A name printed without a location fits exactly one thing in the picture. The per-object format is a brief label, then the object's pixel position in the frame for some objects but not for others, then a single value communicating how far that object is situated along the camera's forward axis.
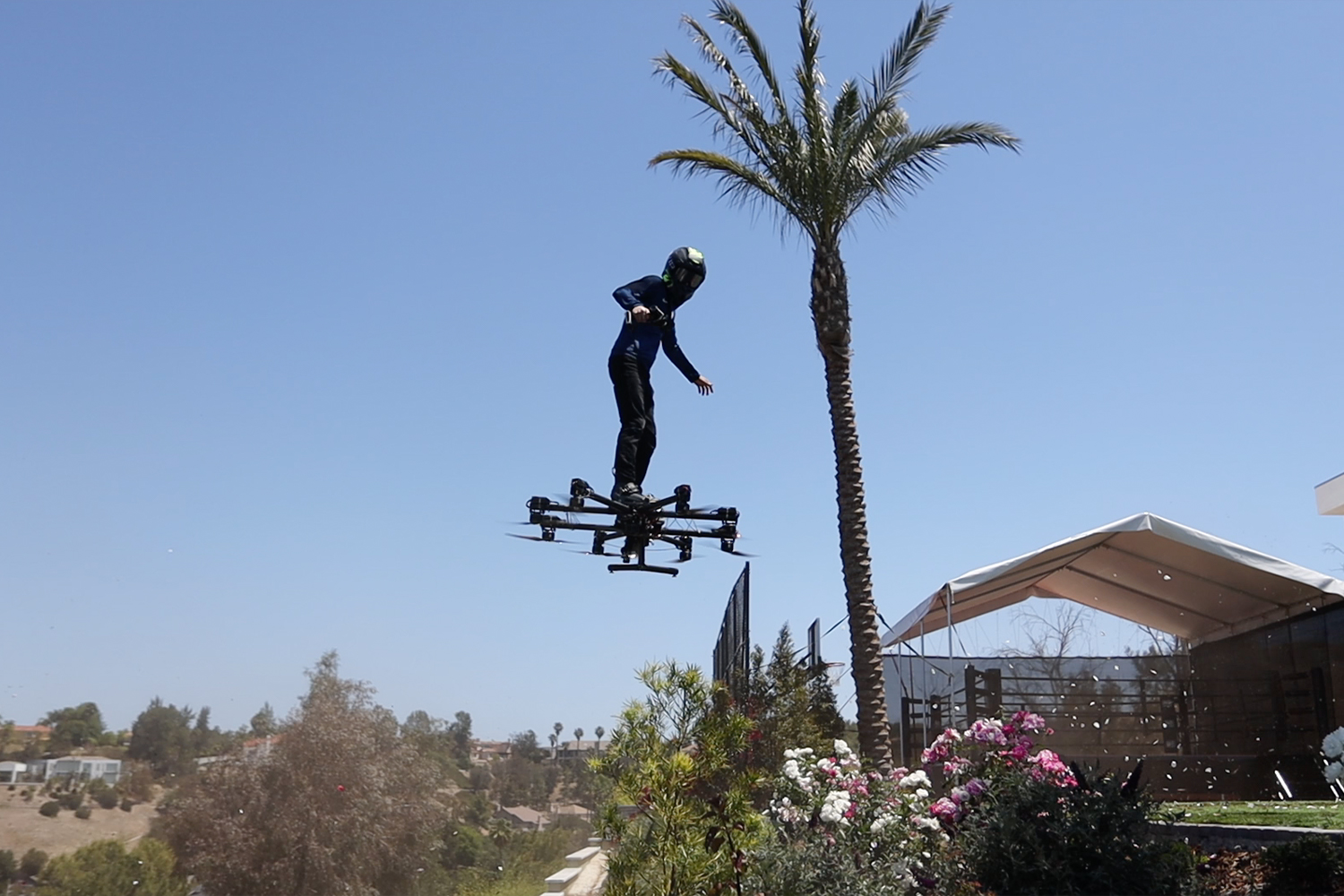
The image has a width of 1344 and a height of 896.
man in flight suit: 6.34
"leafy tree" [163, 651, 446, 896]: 36.25
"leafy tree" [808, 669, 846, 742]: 15.74
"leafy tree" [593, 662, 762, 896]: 6.11
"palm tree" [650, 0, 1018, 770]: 12.75
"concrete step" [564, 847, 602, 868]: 16.47
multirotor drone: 6.17
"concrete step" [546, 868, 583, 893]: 13.51
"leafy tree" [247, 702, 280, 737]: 40.53
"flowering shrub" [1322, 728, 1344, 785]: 6.37
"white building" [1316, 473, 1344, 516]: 17.58
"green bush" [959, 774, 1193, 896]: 5.69
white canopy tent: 13.50
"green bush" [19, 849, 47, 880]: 37.44
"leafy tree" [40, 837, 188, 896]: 35.22
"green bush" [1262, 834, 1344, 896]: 5.93
